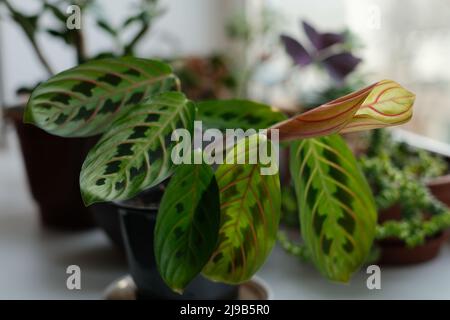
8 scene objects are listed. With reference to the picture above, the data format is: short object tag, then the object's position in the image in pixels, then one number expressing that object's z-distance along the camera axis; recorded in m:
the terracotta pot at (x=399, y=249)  0.72
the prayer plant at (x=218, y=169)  0.42
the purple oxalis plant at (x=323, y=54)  0.71
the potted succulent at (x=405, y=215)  0.69
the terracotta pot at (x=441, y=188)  0.75
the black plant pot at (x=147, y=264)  0.55
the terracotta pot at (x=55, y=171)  0.85
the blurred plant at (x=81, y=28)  0.81
